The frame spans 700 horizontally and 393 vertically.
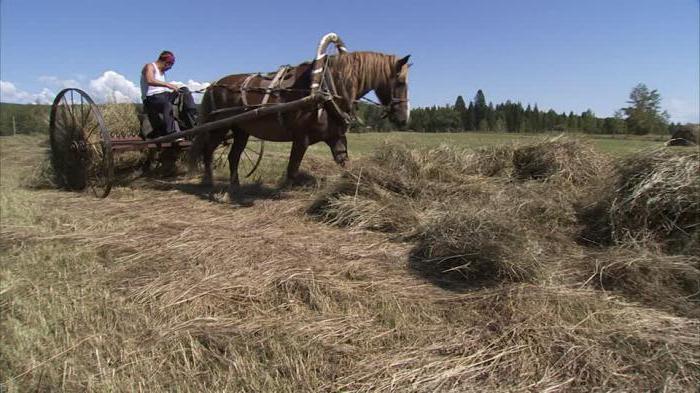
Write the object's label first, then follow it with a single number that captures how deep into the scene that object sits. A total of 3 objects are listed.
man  6.71
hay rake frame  5.89
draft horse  5.92
